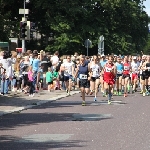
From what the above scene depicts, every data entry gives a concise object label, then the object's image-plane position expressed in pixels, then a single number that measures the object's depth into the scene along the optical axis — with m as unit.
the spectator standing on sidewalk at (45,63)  29.50
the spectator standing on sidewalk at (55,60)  30.81
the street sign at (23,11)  30.49
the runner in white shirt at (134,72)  30.64
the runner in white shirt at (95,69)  25.88
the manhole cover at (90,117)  16.31
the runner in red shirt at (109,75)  22.88
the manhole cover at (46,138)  12.12
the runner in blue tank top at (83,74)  21.97
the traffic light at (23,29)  28.53
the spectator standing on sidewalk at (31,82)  25.00
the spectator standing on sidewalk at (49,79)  29.42
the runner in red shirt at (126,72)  28.29
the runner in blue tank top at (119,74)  28.31
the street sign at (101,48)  40.66
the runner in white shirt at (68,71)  28.28
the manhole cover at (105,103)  21.84
